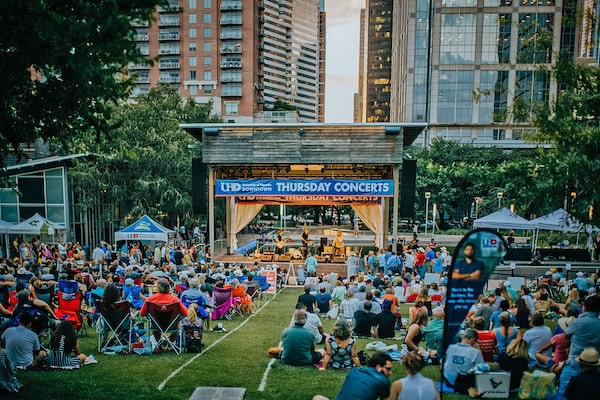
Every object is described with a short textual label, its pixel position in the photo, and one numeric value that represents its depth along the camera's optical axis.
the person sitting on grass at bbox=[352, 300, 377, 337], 8.66
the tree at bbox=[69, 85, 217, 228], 23.64
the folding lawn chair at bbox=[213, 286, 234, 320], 10.58
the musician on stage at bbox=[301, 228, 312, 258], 19.89
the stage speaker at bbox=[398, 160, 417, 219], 17.83
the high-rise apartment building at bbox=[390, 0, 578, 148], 65.88
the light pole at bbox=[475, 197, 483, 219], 38.75
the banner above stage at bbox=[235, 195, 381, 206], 20.94
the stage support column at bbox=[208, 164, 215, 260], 19.44
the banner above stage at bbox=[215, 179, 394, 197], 18.12
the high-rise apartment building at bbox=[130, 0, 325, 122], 72.62
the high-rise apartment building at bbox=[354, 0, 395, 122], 172.26
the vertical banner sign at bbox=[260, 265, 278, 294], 15.27
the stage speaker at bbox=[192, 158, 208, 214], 19.33
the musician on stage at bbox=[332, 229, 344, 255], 20.00
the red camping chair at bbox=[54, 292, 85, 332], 8.38
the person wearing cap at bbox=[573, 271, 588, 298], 11.71
